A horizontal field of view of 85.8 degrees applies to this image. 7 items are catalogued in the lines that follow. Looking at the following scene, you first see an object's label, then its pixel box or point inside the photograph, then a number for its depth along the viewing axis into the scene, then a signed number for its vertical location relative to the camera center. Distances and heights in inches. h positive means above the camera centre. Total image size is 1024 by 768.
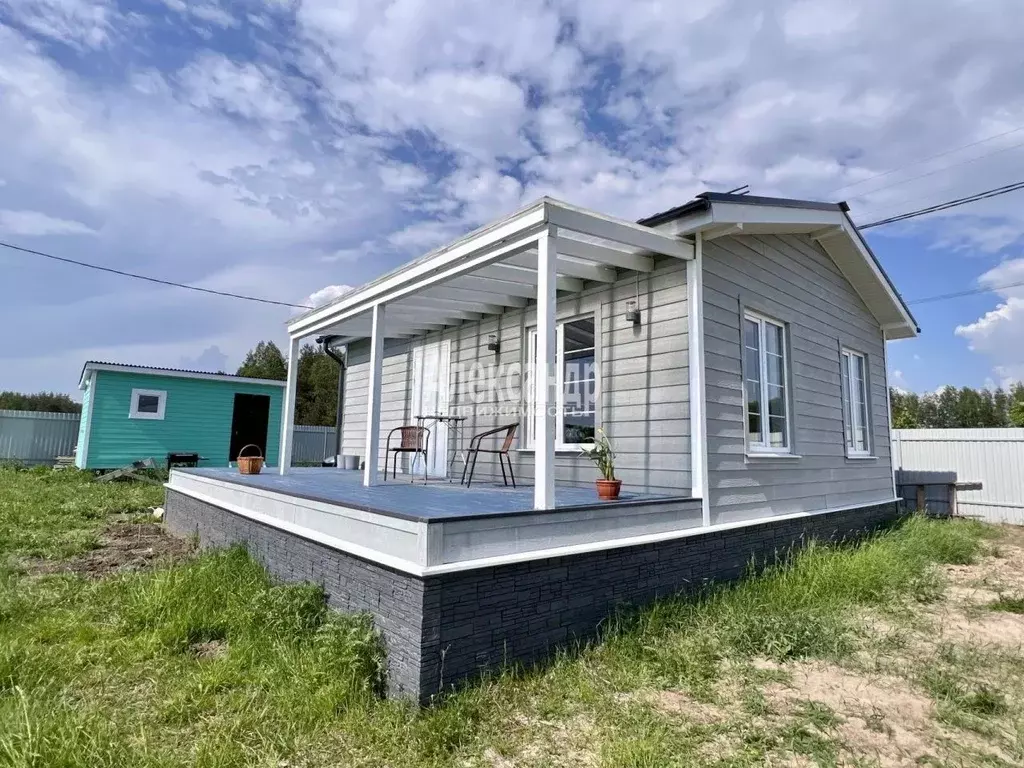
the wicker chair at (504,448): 216.5 -1.1
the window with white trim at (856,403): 315.0 +28.7
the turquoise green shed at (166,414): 553.6 +22.9
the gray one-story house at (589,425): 129.3 +9.5
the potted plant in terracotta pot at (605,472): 172.4 -8.2
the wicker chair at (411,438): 261.1 +1.4
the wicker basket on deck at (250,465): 282.8 -14.2
